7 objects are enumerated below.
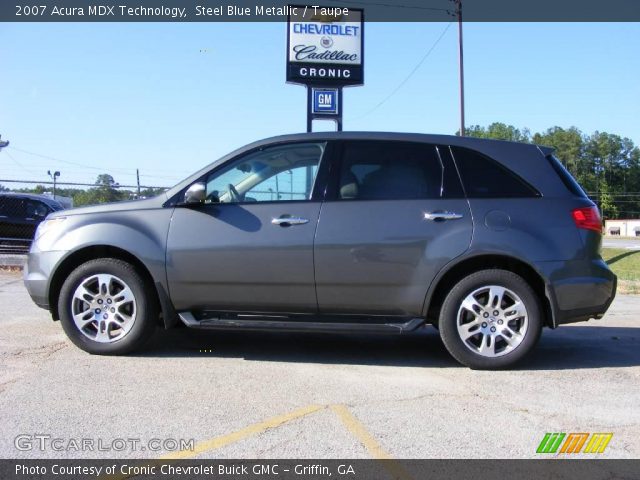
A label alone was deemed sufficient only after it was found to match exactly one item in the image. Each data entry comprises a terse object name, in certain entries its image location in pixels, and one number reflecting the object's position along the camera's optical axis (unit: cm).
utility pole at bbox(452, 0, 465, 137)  2289
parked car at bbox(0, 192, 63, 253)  1427
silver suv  473
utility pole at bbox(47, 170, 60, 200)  1627
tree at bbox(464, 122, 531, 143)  9543
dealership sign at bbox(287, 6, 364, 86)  1538
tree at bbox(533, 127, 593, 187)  9994
